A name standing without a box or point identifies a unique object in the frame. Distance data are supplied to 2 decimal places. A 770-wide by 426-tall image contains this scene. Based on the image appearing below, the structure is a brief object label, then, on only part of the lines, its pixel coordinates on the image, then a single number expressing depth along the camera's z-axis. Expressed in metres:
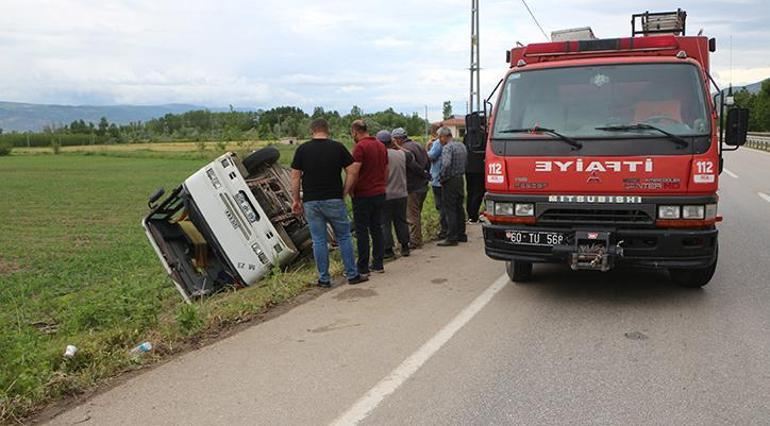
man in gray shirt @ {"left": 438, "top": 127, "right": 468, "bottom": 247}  9.73
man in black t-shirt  7.36
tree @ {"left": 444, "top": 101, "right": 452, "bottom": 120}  51.14
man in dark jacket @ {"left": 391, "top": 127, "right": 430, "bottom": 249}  9.80
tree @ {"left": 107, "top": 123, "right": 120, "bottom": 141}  109.16
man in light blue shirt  10.52
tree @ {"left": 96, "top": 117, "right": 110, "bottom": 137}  112.66
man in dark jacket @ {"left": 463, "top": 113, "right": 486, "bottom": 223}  11.48
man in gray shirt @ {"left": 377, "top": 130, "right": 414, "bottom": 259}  9.02
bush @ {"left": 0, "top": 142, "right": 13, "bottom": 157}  75.44
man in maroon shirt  7.98
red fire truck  5.89
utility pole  16.34
